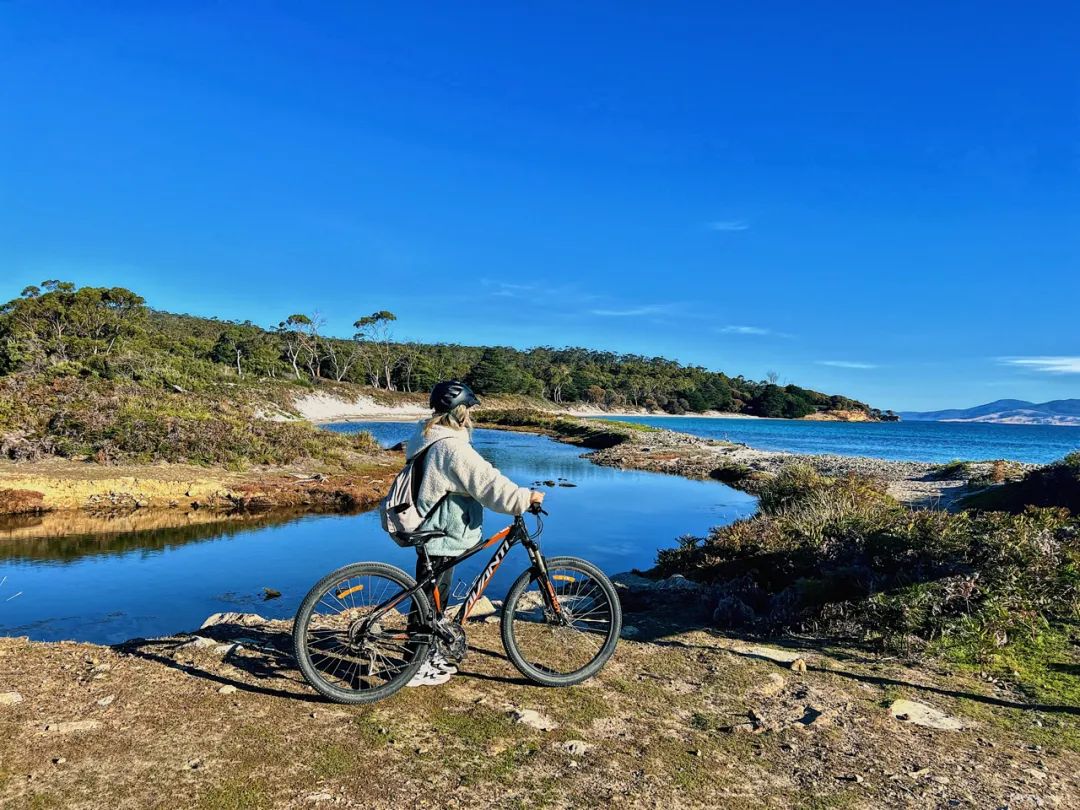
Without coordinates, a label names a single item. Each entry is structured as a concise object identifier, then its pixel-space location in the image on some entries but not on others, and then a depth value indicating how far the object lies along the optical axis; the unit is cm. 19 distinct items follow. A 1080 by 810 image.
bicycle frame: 474
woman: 457
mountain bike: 454
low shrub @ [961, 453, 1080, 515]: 1530
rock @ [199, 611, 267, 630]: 643
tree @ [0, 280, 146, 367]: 4969
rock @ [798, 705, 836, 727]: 454
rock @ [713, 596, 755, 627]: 721
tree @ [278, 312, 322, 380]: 10494
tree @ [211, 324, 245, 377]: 9012
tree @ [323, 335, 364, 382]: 10904
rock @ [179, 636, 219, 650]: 546
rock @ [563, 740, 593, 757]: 393
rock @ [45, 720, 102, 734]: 391
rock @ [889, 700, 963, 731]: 458
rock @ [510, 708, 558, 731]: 427
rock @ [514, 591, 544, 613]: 600
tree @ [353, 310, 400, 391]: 11412
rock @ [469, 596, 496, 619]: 718
